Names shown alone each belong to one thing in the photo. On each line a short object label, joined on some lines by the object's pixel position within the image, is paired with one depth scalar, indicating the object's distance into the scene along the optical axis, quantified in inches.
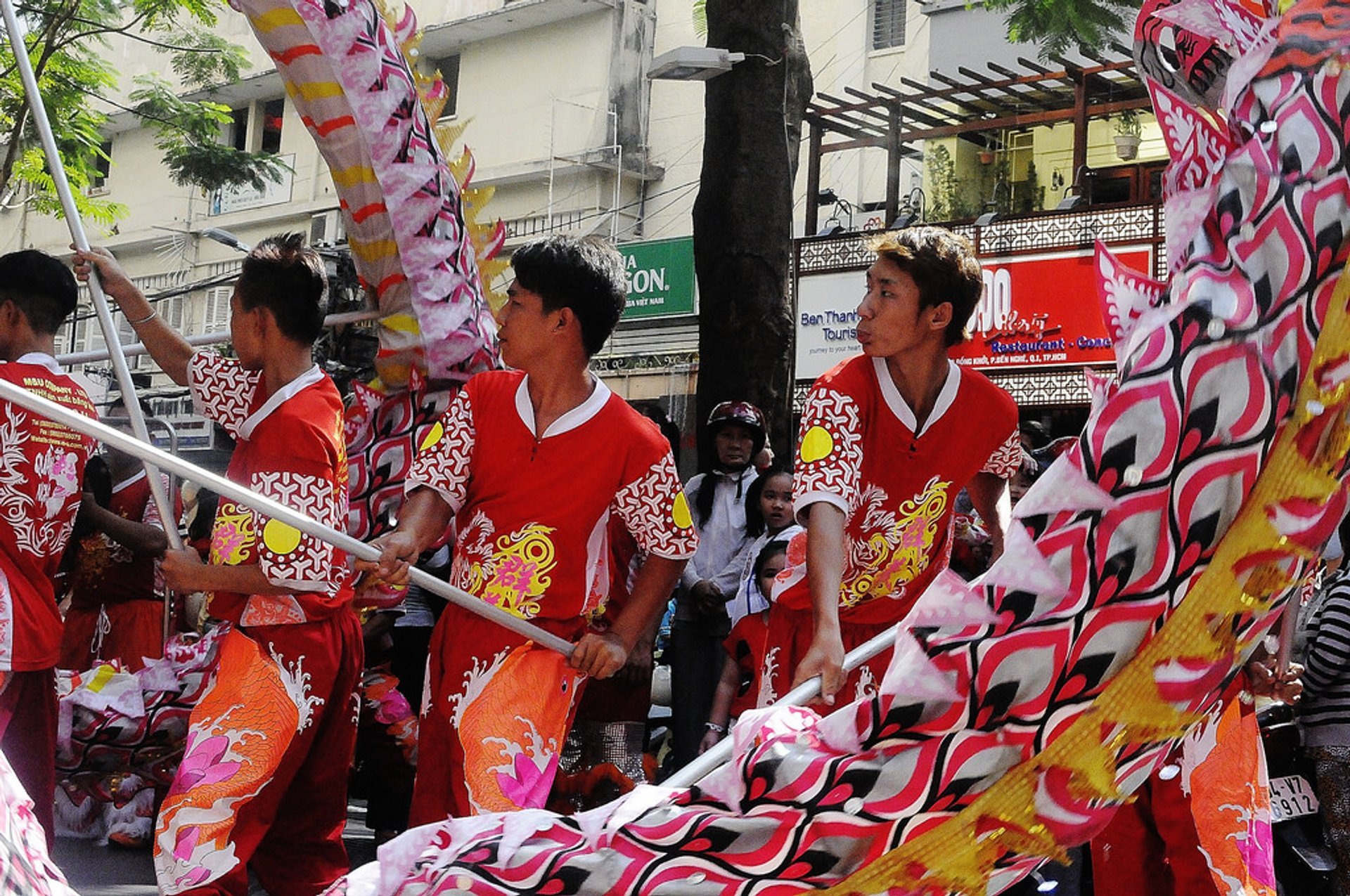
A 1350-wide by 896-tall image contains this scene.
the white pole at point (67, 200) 135.4
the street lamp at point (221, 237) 492.3
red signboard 539.2
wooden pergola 547.8
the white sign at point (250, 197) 984.9
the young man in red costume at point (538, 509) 136.1
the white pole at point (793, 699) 72.8
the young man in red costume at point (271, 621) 133.8
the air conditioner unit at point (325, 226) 946.7
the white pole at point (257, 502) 102.6
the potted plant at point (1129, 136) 564.7
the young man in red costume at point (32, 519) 156.9
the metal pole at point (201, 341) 168.6
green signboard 765.3
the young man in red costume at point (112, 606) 262.1
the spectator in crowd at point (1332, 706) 165.0
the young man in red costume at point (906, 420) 140.4
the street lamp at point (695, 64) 257.1
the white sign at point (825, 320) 605.3
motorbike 172.9
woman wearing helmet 251.6
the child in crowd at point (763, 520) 227.6
